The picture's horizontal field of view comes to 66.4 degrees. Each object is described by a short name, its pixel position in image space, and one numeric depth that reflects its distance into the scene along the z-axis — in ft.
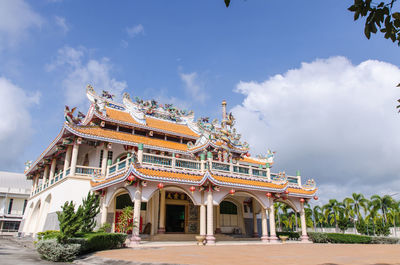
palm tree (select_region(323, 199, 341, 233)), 151.02
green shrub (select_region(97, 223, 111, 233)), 53.47
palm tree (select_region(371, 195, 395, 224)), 143.95
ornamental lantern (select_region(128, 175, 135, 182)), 49.05
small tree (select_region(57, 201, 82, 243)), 37.68
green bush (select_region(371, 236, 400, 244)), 79.82
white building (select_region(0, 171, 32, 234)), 136.98
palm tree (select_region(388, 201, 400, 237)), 143.10
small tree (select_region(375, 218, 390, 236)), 139.85
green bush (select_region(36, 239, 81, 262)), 36.91
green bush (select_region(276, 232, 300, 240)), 84.99
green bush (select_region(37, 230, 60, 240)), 40.52
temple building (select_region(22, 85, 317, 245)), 54.52
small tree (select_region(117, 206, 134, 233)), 50.70
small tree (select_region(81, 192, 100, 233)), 47.11
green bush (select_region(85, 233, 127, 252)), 41.88
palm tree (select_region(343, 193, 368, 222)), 146.92
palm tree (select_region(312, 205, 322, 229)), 166.61
